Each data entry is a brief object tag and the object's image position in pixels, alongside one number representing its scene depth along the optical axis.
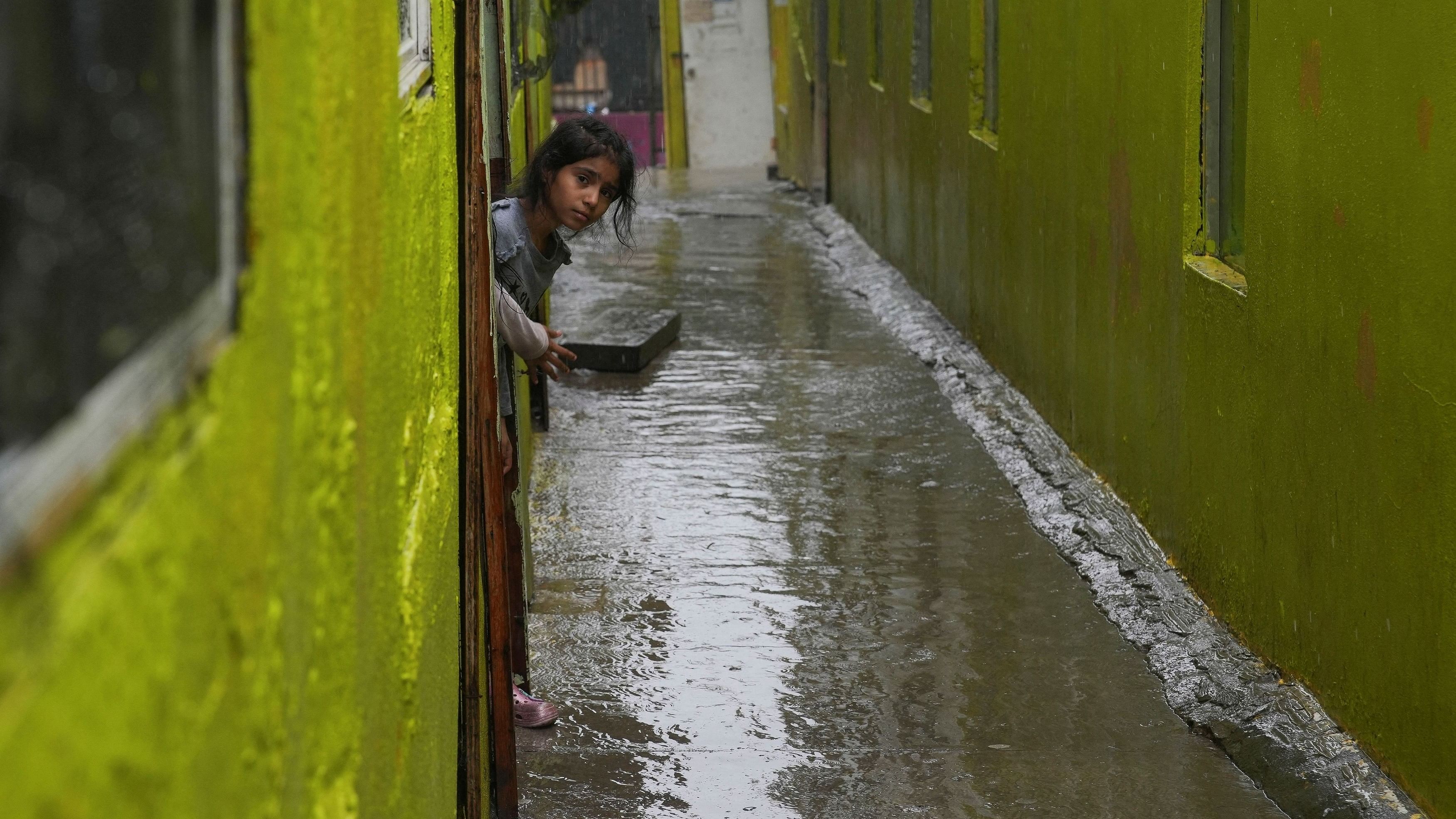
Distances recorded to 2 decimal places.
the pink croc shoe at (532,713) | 4.20
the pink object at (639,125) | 25.00
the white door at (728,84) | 22.58
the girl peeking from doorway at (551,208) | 3.88
